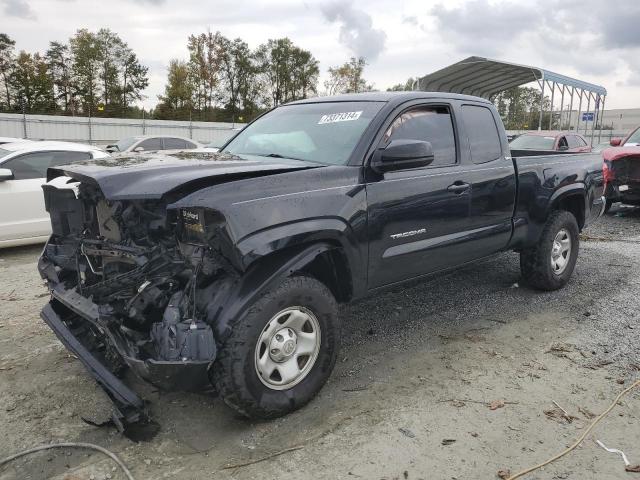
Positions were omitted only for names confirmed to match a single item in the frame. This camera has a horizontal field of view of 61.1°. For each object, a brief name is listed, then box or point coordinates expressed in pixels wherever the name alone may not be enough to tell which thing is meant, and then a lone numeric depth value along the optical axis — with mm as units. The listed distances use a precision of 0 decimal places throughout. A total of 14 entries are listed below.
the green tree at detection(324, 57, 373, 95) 54219
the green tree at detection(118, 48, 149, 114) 49506
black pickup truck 2846
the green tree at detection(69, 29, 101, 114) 46969
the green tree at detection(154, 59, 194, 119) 49156
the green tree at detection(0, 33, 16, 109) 44250
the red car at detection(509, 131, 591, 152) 12813
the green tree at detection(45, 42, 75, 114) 46000
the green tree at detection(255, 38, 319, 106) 55656
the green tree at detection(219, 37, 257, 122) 51594
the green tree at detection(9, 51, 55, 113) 44500
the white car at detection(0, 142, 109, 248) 6962
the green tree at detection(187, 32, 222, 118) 49938
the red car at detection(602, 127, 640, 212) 9773
